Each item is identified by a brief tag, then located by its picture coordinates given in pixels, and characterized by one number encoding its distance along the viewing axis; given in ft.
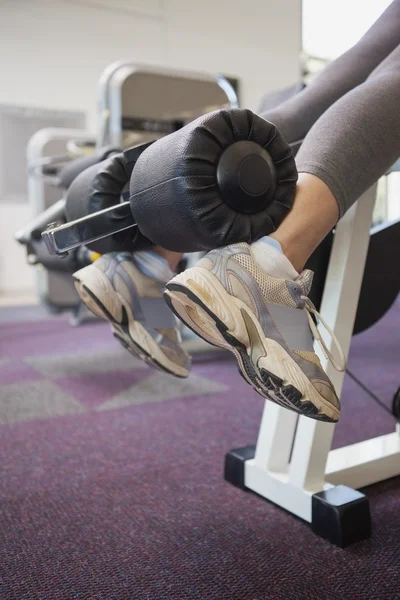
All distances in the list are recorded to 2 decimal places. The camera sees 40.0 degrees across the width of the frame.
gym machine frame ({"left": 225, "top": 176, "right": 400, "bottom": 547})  2.48
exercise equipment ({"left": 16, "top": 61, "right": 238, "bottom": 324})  6.31
